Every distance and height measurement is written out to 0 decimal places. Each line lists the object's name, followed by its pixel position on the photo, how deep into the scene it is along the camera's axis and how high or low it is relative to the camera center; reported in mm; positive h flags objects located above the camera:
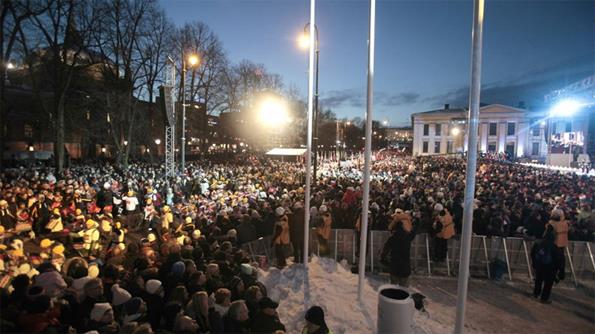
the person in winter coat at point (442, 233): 8766 -1841
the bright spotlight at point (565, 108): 33656 +5546
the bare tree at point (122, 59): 25125 +7110
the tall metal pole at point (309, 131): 7496 +580
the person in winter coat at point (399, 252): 7242 -1945
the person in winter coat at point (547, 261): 7105 -2022
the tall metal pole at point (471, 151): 4445 +122
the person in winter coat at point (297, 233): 8945 -2001
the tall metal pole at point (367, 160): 6488 -40
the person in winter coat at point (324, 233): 9086 -2000
